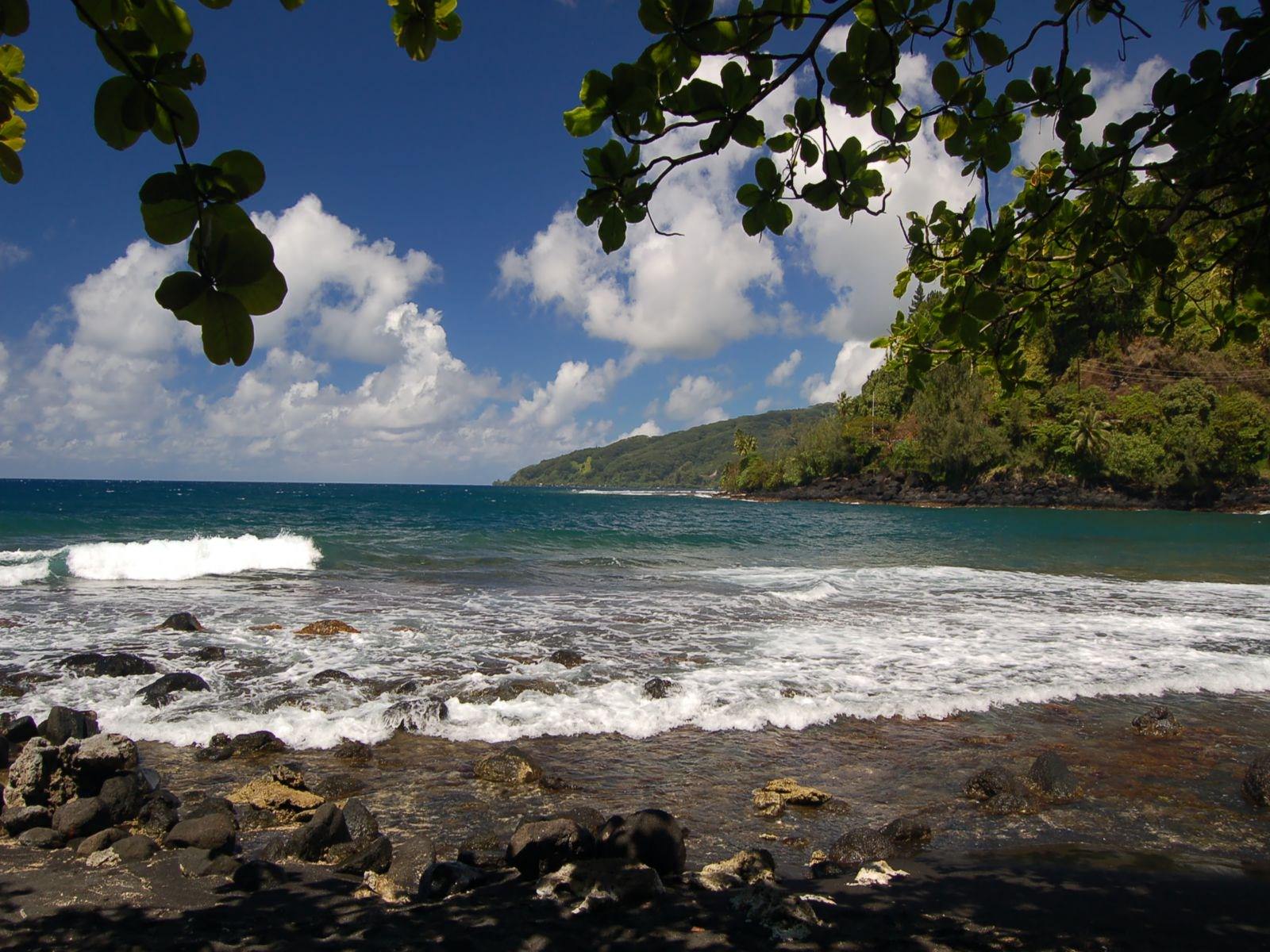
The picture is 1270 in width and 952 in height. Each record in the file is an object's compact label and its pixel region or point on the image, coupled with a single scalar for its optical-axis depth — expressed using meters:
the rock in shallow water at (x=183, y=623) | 11.91
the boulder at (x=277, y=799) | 5.31
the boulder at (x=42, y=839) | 4.68
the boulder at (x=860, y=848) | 4.54
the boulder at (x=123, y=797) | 5.01
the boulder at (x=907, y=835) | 4.70
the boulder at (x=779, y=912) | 3.42
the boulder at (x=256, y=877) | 4.12
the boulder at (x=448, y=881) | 4.03
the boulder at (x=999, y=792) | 5.34
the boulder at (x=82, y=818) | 4.81
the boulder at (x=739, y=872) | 4.09
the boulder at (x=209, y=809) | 4.88
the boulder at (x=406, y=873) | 4.08
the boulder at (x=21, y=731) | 6.50
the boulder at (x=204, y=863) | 4.30
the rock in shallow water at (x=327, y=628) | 11.76
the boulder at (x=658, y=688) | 8.16
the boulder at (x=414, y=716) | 7.26
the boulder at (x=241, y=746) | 6.50
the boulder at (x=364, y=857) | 4.40
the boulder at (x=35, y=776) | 5.12
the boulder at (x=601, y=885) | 3.82
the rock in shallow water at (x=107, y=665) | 8.90
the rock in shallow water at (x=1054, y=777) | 5.58
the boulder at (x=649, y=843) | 4.30
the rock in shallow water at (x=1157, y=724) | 7.09
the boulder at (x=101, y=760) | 5.32
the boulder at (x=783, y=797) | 5.37
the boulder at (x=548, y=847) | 4.27
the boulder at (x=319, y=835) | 4.56
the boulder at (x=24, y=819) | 4.86
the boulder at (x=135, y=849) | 4.45
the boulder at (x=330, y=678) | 8.71
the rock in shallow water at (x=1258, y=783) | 5.42
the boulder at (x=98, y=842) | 4.53
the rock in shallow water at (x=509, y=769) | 5.88
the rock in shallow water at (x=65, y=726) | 6.48
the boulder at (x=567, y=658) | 9.88
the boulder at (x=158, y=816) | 4.96
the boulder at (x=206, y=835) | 4.61
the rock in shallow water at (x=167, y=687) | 7.82
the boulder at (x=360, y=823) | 4.83
